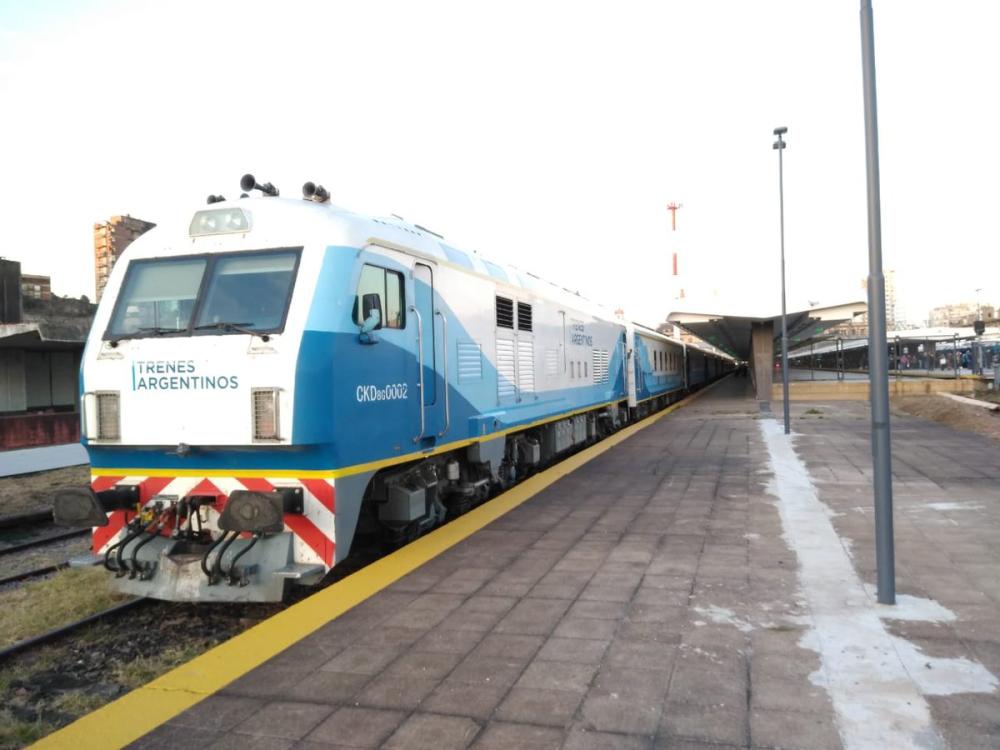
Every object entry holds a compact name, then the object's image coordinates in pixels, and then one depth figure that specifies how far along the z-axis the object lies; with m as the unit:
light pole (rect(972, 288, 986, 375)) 37.50
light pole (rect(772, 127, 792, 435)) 17.64
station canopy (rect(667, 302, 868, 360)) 32.69
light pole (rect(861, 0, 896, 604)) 5.09
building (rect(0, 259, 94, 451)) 15.44
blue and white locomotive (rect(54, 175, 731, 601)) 5.59
